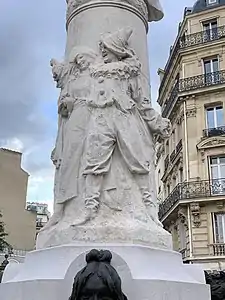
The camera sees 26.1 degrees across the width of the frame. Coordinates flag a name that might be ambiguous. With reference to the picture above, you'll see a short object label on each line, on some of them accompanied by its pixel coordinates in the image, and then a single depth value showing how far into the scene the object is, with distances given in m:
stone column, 4.99
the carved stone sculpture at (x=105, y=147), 4.18
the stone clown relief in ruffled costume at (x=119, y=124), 4.26
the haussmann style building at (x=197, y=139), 23.20
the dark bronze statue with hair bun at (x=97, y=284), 3.18
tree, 20.32
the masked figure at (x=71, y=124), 4.36
